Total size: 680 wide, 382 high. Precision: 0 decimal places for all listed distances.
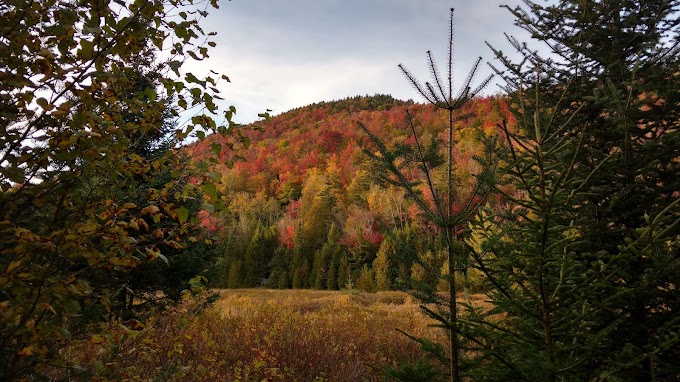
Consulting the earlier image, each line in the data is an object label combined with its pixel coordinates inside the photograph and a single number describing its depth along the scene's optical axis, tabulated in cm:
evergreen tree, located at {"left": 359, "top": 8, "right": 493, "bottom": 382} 284
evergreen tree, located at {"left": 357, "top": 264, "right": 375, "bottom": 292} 3460
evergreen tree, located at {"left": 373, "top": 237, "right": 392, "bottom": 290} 3381
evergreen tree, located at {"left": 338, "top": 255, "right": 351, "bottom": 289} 3838
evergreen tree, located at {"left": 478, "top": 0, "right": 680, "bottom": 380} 218
